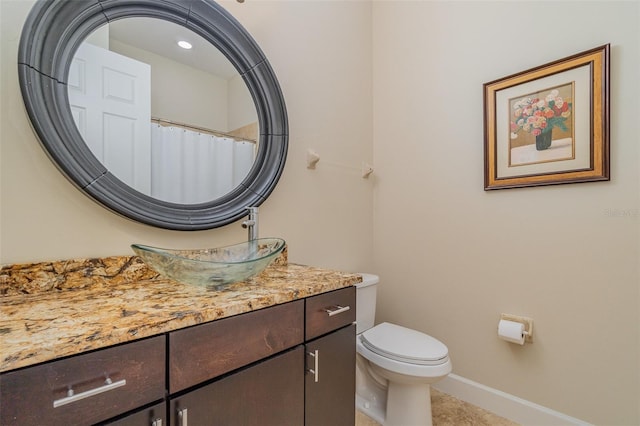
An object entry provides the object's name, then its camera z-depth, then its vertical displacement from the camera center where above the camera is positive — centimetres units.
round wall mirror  90 +41
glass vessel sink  79 -16
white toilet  134 -73
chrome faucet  125 -4
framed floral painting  133 +46
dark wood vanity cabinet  51 -38
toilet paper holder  150 -58
